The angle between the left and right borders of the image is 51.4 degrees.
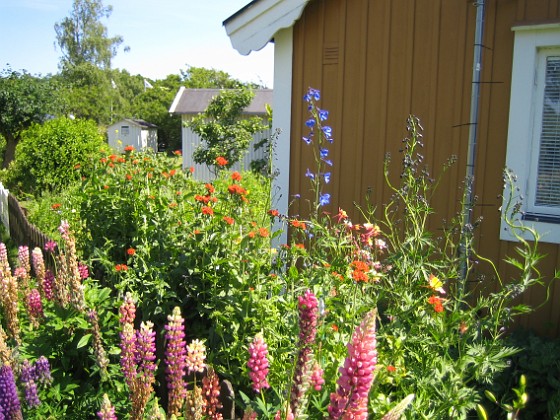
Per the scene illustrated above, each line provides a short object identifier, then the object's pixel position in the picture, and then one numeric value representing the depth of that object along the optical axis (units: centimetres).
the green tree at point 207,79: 4566
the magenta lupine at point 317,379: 168
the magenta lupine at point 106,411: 151
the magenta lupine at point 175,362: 161
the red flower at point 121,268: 319
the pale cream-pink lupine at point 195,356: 169
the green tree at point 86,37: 4312
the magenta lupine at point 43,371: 252
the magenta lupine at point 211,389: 183
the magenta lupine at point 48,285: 326
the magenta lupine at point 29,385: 243
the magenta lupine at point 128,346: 180
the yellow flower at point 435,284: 260
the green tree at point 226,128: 1617
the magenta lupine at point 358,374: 119
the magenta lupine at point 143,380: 176
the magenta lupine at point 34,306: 326
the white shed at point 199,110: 2166
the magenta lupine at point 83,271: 323
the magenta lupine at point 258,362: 171
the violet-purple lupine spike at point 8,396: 201
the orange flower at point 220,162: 360
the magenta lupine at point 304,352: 130
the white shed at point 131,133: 3114
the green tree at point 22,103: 1855
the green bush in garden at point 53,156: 1087
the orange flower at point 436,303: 234
